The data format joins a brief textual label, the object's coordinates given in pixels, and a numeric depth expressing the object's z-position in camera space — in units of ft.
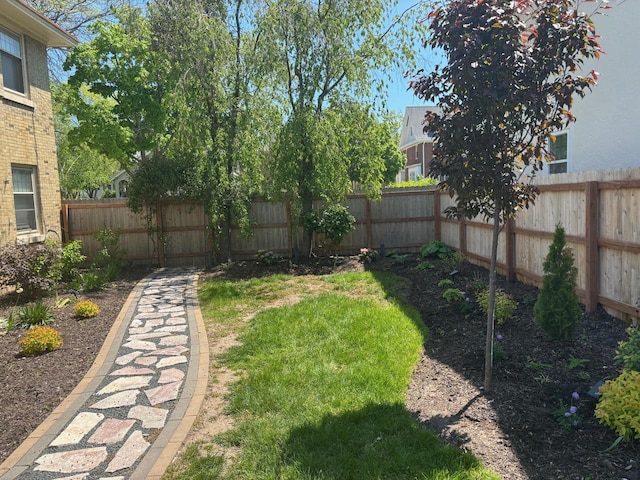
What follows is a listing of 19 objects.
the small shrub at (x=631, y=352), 11.69
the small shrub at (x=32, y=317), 22.12
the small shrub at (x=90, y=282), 30.71
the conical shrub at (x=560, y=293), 15.93
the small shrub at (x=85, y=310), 23.94
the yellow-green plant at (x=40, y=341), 18.30
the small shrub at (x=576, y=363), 14.33
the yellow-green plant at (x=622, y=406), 10.25
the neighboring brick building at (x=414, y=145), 104.53
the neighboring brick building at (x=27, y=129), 30.58
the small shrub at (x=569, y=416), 11.24
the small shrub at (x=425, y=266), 33.67
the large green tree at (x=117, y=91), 56.18
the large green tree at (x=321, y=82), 35.35
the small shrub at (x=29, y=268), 26.55
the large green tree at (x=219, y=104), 36.17
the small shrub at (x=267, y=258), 39.40
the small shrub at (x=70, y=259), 32.65
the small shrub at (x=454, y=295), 23.58
